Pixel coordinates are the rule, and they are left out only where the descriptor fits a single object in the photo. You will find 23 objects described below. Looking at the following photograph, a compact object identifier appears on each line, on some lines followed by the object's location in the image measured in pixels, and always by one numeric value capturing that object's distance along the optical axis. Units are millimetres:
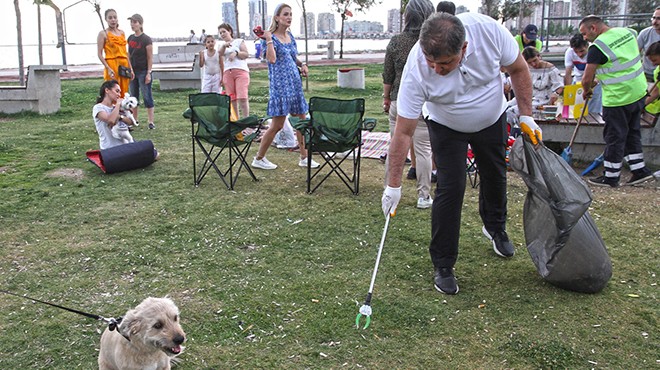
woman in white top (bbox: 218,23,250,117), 8070
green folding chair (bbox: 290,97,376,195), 5586
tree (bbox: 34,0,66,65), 22350
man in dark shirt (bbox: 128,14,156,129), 8961
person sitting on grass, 6477
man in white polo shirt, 2977
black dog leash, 2455
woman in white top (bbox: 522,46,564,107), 7684
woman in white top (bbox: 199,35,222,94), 9023
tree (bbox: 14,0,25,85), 13344
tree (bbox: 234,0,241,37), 21627
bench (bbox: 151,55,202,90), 14617
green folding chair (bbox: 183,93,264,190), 5762
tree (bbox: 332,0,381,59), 27645
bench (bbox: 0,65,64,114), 10477
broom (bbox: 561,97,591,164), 6251
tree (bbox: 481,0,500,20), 25958
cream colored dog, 2393
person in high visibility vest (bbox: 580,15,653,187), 5492
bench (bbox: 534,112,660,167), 6215
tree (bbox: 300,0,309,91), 15943
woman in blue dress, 6156
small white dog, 6617
